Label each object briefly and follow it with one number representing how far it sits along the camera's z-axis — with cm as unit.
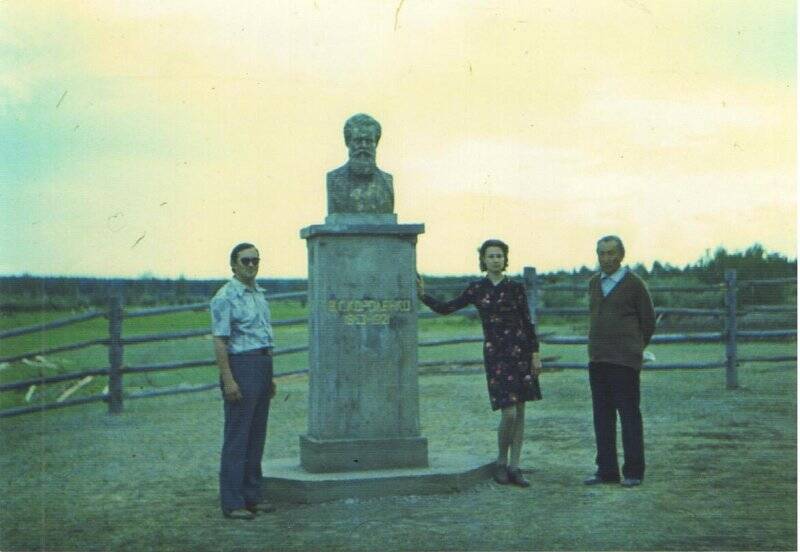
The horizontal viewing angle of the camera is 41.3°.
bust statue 719
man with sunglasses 631
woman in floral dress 715
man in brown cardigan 716
